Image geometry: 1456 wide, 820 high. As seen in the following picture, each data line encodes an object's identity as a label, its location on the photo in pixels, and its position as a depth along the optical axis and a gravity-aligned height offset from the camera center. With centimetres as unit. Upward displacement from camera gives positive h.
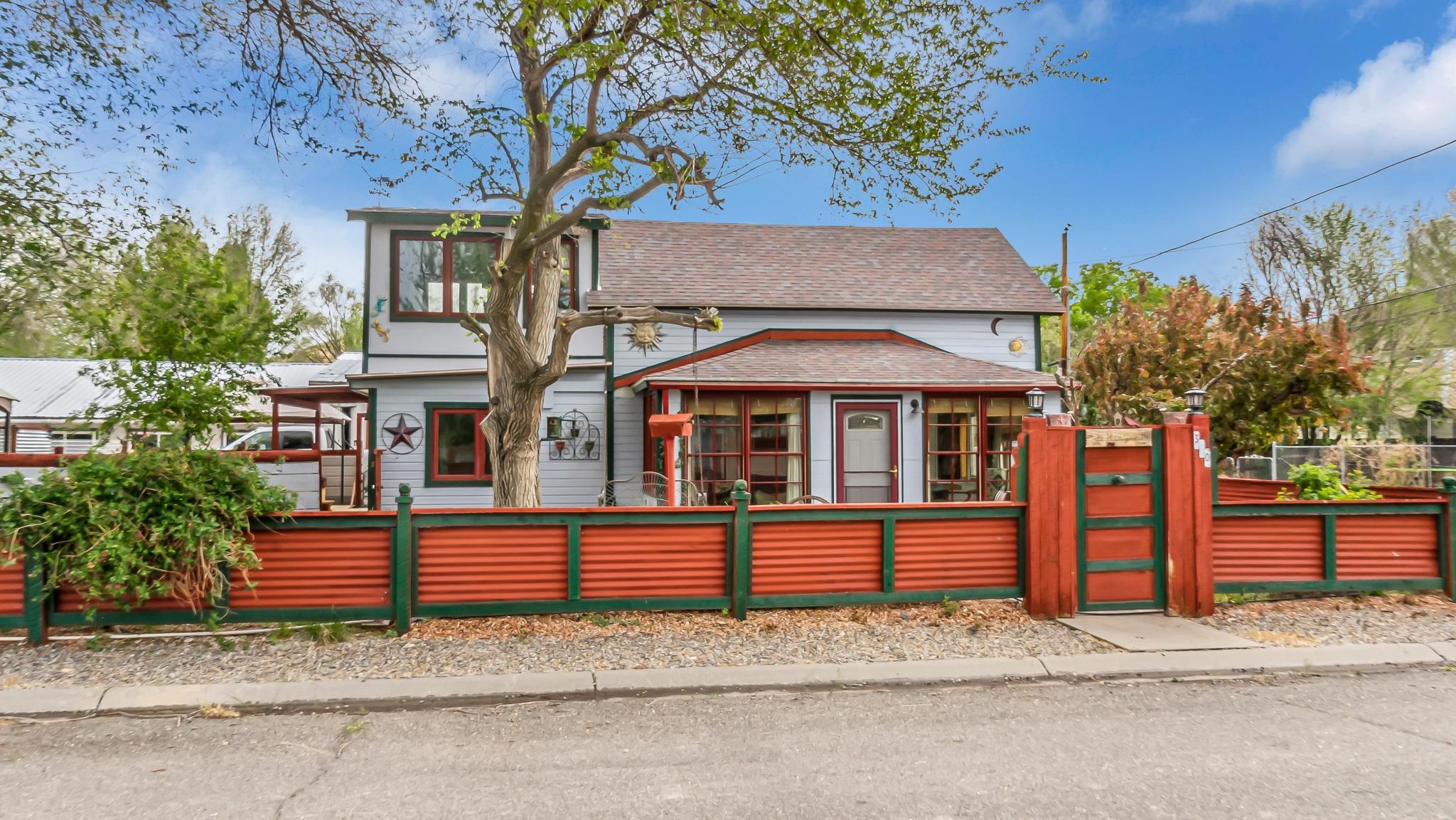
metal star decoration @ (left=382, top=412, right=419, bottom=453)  1490 +30
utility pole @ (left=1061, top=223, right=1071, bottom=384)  1911 +304
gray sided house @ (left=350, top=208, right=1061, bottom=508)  1452 +116
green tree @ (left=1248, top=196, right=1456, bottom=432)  2698 +506
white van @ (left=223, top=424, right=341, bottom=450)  2152 +28
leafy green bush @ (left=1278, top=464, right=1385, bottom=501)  935 -43
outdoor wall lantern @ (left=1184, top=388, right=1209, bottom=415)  834 +49
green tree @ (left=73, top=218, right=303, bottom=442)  827 +113
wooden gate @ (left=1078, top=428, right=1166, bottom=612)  783 -67
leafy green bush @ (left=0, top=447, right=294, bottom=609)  637 -60
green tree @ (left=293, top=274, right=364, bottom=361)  3922 +554
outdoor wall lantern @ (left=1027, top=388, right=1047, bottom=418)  916 +52
